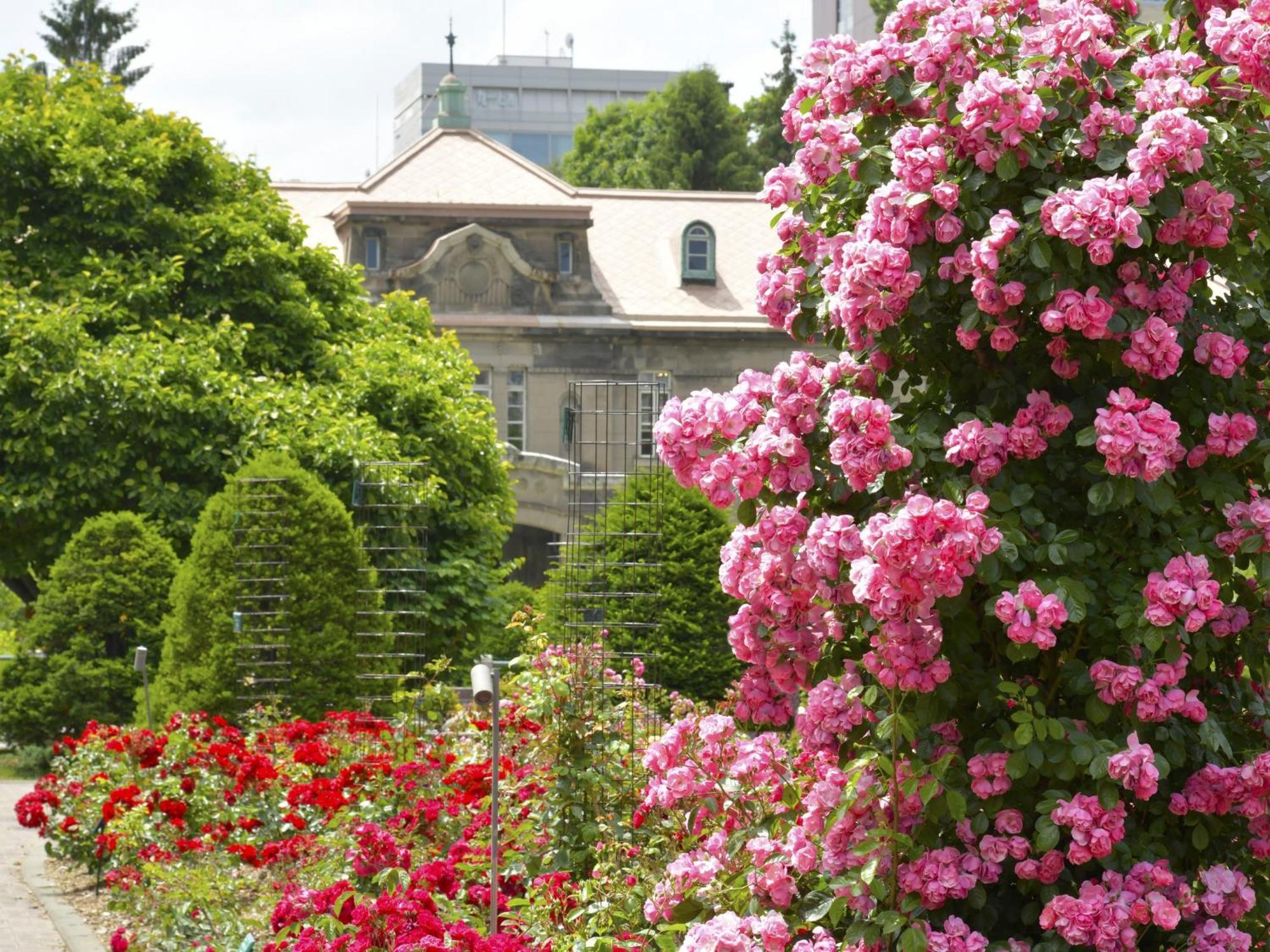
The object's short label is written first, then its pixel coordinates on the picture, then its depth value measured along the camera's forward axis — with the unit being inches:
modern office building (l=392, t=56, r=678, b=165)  5103.3
